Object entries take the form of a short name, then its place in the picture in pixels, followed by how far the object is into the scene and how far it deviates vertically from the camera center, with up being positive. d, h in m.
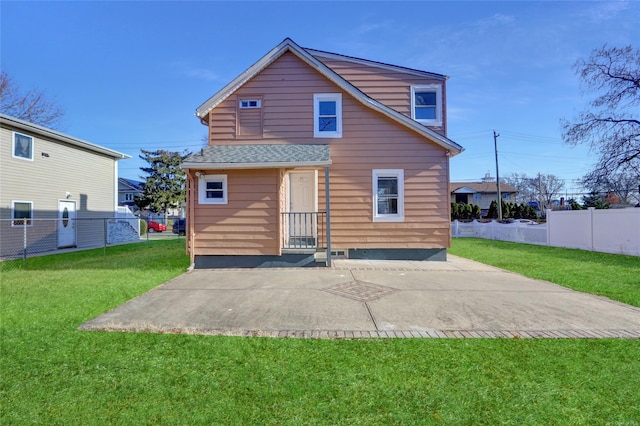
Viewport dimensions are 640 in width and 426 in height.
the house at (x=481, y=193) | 45.19 +3.14
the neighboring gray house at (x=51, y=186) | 12.32 +1.42
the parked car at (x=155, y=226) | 31.97 -1.10
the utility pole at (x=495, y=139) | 30.28 +7.30
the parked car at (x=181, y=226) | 25.72 -0.87
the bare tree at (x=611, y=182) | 17.00 +1.78
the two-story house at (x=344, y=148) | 9.72 +2.10
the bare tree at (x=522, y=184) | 53.47 +5.19
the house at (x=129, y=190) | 39.12 +3.23
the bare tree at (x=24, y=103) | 20.72 +7.92
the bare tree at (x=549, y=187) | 49.75 +4.27
